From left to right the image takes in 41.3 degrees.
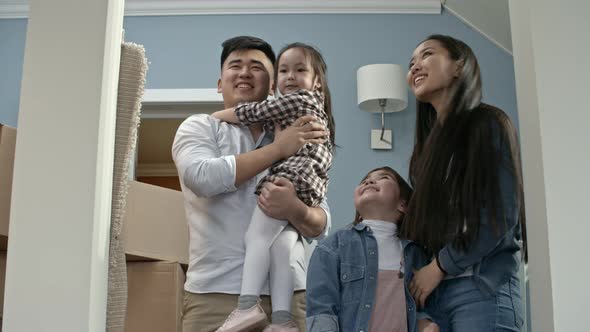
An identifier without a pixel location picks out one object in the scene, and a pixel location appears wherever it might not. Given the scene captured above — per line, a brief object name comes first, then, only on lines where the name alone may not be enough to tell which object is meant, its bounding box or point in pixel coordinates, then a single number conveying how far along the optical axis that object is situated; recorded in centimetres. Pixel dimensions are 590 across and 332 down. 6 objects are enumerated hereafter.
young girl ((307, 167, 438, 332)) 191
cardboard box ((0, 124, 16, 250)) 172
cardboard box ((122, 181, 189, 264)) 228
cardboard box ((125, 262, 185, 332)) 224
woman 182
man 201
